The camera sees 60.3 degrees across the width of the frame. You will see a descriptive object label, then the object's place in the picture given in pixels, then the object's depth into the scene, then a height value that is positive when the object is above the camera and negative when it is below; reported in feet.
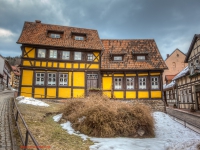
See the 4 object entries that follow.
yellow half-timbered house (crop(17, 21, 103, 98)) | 58.85 +10.32
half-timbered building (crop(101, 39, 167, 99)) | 62.03 +6.91
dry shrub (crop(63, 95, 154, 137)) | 29.73 -4.60
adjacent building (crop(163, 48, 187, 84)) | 123.03 +23.56
